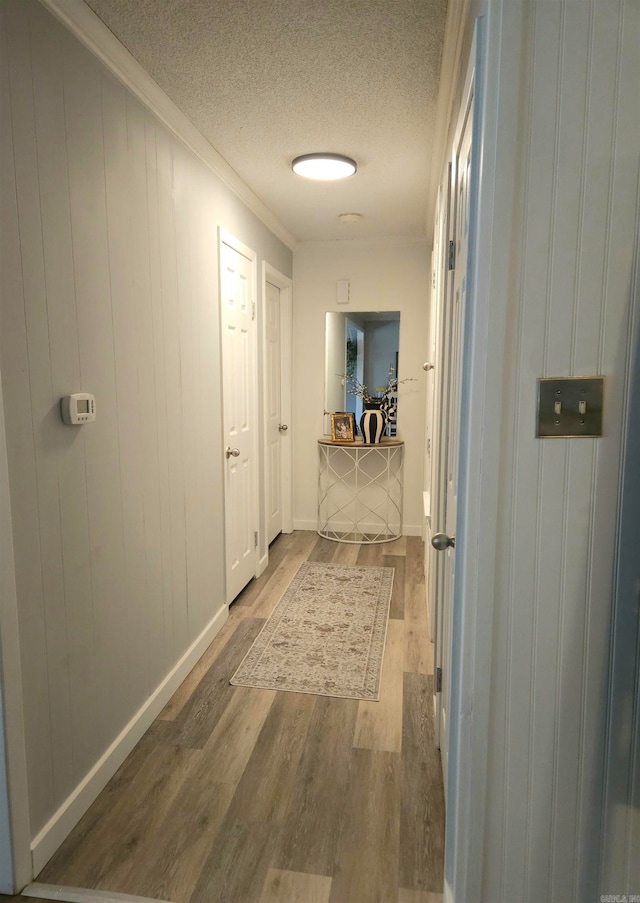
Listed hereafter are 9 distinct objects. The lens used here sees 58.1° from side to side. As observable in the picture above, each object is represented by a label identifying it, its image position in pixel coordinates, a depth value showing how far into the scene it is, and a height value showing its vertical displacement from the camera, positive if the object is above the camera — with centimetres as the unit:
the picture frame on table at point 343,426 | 455 -35
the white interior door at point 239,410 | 317 -17
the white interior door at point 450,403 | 155 -7
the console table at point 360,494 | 475 -93
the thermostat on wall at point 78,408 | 163 -8
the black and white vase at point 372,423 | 444 -31
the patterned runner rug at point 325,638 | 253 -130
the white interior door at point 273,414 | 430 -25
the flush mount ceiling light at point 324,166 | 279 +106
